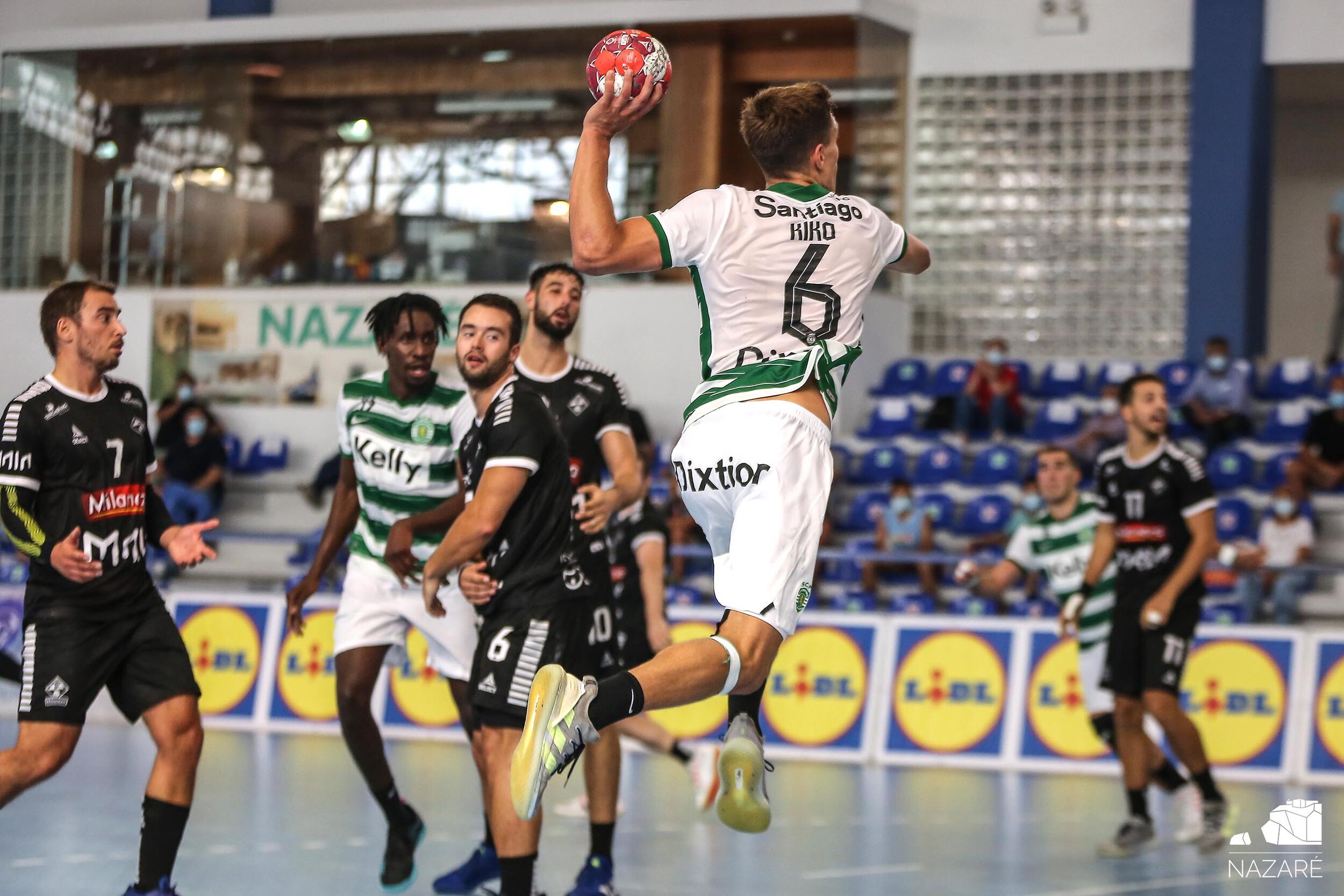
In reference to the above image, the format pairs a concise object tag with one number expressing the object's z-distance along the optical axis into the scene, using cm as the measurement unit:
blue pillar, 1686
